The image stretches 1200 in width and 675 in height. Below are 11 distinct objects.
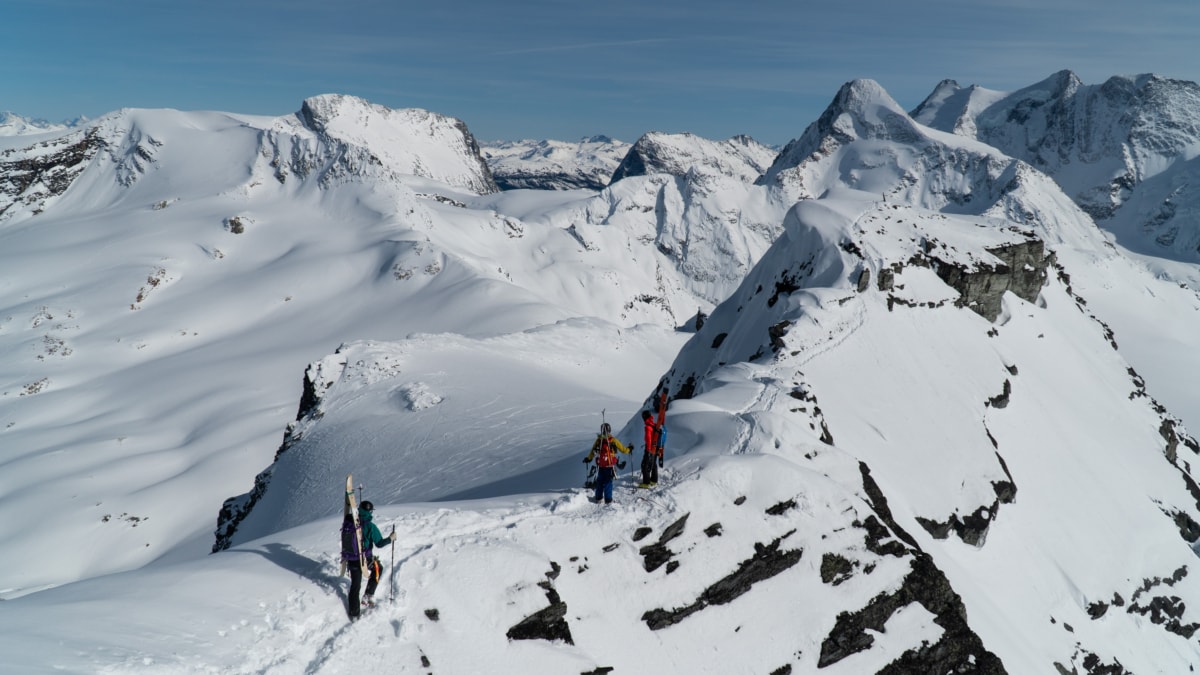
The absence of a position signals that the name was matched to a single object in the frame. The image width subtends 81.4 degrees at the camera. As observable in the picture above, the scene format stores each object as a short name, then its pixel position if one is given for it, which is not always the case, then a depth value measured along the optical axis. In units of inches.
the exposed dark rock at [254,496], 1372.9
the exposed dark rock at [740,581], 560.4
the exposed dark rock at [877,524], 651.5
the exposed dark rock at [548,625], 495.5
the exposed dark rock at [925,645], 600.7
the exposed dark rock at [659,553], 574.2
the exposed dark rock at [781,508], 633.6
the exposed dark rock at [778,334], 1141.1
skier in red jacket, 622.5
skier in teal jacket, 446.6
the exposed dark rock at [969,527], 948.0
